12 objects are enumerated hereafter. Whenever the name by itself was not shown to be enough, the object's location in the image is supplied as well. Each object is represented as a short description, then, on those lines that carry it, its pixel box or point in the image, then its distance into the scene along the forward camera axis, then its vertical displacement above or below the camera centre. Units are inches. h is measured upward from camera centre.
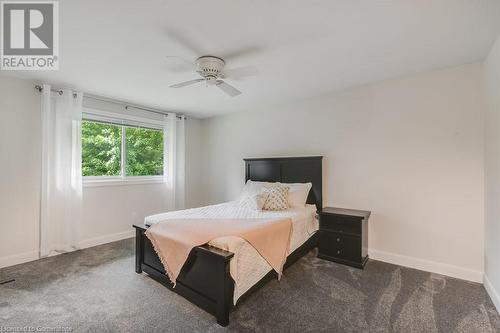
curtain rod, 120.2 +42.4
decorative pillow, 123.7 -16.7
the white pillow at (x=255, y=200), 123.8 -17.7
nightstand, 109.5 -33.4
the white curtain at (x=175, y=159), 175.0 +7.1
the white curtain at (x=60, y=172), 119.9 -1.6
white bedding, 74.7 -25.6
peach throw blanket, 80.9 -24.6
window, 143.5 +11.8
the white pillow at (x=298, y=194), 130.6 -15.1
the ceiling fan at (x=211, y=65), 80.2 +40.8
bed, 71.9 -32.4
